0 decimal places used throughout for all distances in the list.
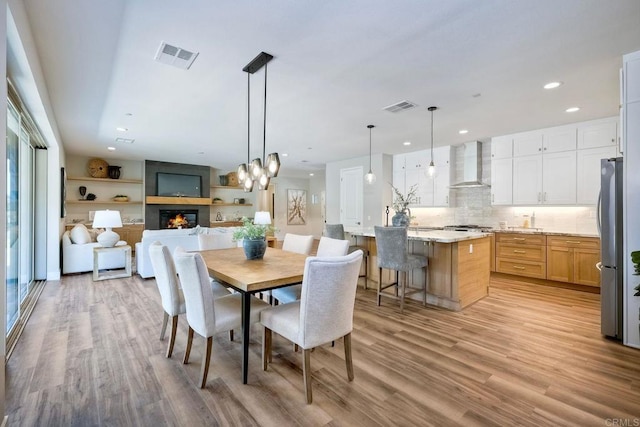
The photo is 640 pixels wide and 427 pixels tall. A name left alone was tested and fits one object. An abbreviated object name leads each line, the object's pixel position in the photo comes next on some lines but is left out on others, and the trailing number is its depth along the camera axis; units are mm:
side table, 4878
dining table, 1979
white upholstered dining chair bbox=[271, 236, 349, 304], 2764
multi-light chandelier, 2648
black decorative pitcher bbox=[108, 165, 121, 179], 7746
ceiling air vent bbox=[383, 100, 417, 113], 3682
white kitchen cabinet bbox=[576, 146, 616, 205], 4331
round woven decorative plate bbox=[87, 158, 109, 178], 7484
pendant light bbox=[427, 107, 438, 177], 4101
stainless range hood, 5676
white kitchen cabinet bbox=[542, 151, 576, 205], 4594
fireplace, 8312
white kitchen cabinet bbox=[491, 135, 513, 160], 5225
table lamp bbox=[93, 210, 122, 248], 4902
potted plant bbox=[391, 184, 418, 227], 3918
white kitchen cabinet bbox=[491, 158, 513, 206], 5250
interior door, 7266
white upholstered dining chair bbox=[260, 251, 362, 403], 1777
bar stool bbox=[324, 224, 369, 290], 4379
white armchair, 5180
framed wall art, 11203
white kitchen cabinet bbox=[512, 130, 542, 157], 4906
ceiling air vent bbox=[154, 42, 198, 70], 2467
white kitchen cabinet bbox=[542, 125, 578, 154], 4562
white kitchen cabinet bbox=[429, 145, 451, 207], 6090
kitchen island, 3529
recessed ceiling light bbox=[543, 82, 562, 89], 3094
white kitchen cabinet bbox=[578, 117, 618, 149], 4219
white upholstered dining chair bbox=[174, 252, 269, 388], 1911
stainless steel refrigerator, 2705
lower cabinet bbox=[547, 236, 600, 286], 4258
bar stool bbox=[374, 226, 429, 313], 3424
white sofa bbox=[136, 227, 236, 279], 4859
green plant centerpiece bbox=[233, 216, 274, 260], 2736
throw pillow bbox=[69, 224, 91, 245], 5367
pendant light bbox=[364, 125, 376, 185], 5073
